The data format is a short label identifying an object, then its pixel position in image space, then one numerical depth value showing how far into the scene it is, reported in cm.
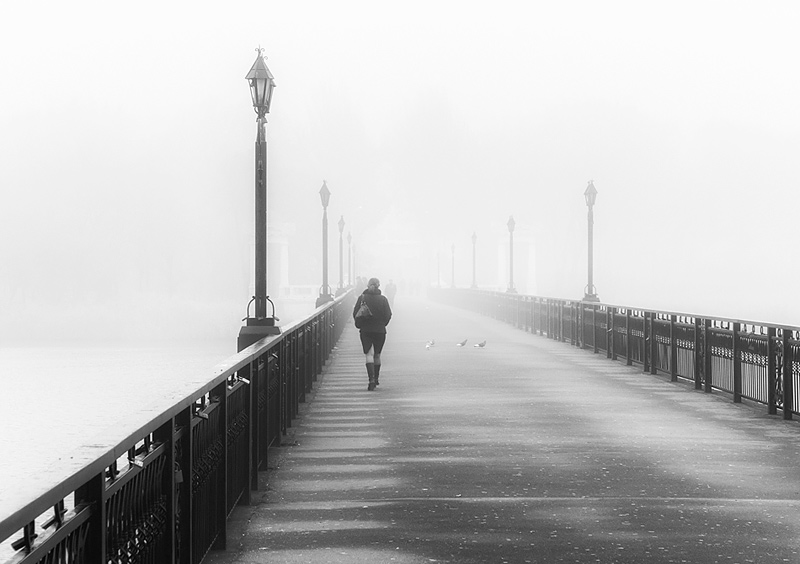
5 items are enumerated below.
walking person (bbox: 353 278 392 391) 2014
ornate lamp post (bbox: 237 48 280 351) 1588
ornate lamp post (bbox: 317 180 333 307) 4306
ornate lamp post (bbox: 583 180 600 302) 4040
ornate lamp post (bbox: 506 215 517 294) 6572
